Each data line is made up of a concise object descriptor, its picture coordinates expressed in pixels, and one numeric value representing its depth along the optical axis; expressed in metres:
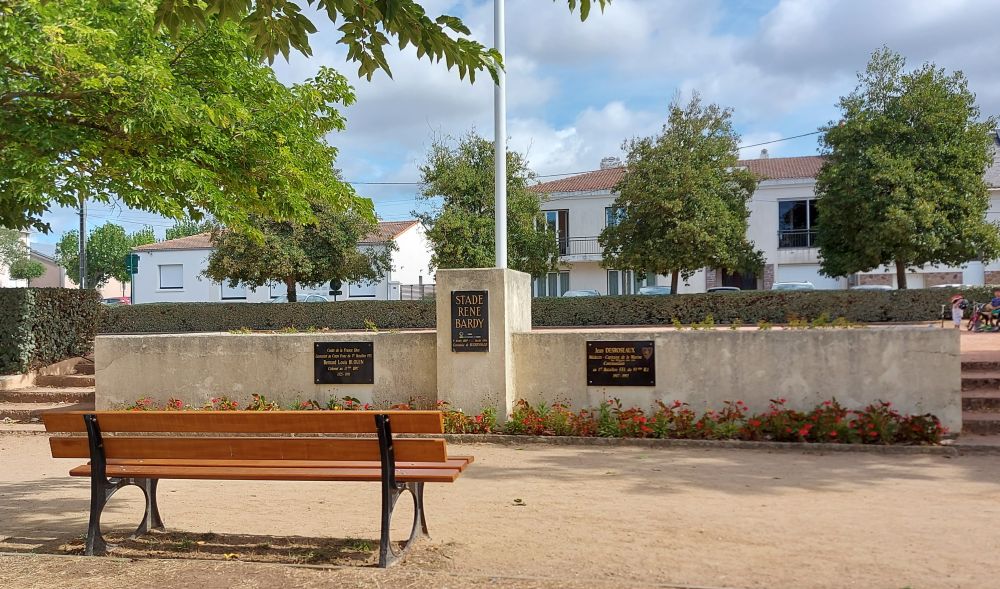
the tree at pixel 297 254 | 31.28
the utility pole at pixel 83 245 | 26.65
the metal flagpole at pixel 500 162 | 11.02
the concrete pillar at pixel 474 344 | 9.67
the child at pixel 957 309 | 18.05
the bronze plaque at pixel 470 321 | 9.71
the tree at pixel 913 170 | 24.55
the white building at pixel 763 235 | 38.56
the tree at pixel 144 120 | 8.77
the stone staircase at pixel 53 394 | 11.91
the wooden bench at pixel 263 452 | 4.86
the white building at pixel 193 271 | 50.12
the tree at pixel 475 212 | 27.42
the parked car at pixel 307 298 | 43.50
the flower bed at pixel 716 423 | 8.46
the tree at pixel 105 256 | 78.19
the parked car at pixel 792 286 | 35.41
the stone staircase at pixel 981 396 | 8.95
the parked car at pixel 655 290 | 36.94
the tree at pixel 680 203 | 27.36
